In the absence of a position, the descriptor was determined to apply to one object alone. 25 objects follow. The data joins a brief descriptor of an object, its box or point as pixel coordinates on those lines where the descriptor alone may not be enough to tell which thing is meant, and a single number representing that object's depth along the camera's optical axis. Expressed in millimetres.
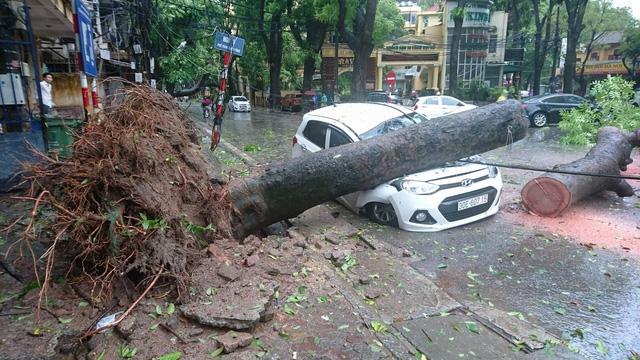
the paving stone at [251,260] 4262
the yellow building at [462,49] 38938
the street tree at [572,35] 25219
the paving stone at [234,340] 3049
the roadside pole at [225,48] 10148
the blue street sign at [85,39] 5393
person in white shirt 9930
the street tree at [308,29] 26691
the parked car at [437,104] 19312
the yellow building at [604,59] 42678
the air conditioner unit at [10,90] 6688
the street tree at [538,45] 28125
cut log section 6324
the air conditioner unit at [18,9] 7280
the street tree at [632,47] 33406
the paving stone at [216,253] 4238
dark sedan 19094
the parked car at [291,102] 33688
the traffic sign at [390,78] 31541
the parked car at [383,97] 31238
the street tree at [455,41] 23391
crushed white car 5768
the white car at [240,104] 33625
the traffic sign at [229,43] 10156
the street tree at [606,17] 34750
